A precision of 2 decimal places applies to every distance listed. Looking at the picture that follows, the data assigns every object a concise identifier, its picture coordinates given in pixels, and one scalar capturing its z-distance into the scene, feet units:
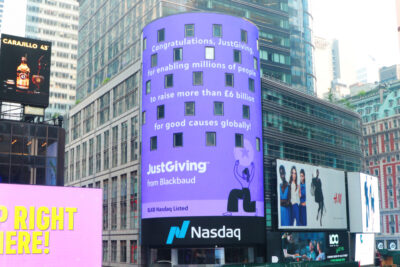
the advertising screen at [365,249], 286.25
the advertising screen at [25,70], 191.52
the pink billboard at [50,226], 155.53
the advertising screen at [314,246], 235.20
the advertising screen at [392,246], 309.18
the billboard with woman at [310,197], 236.22
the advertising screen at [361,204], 282.97
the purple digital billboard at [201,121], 207.62
